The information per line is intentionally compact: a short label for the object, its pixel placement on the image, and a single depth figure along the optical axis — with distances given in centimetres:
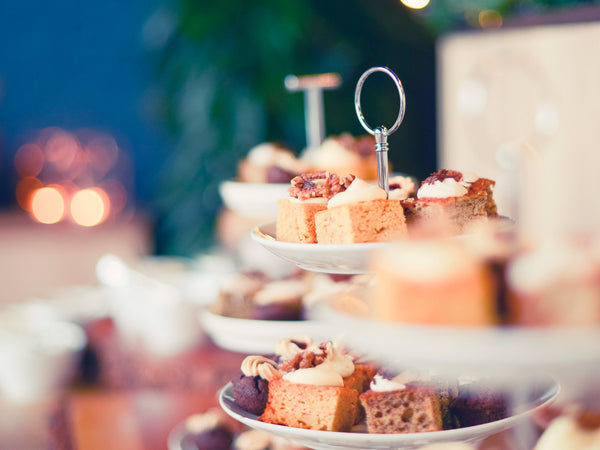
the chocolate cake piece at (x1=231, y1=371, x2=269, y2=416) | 86
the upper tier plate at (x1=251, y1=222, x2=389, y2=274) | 78
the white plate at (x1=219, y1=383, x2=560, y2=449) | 78
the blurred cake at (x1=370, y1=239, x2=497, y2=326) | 66
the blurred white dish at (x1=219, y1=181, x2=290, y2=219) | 111
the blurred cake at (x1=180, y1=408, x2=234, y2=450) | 107
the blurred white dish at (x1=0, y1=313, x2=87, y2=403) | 152
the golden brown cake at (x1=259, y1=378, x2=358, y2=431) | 82
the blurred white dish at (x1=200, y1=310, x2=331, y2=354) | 111
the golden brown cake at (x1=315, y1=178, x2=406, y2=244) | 80
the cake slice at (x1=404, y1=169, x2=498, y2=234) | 82
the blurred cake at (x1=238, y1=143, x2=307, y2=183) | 114
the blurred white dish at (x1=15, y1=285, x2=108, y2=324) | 177
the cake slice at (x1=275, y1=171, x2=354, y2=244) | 85
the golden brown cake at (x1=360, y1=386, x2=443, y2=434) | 80
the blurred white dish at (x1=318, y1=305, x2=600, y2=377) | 62
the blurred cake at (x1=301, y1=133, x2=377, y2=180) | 114
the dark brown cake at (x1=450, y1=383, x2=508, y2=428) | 81
